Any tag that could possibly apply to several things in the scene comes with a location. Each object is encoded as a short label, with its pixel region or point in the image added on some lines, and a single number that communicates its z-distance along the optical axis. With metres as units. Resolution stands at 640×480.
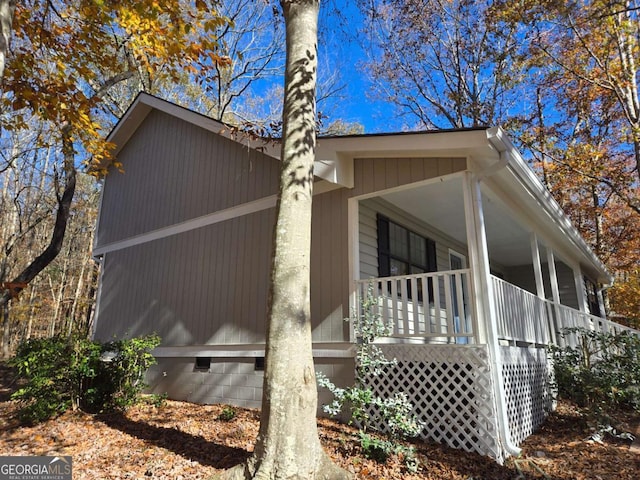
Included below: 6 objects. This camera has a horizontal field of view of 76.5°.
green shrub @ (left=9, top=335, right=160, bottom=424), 5.62
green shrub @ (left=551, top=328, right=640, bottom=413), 5.58
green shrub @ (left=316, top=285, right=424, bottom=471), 4.12
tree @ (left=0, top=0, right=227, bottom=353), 6.58
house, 4.98
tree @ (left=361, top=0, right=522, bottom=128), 14.60
